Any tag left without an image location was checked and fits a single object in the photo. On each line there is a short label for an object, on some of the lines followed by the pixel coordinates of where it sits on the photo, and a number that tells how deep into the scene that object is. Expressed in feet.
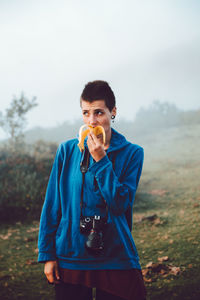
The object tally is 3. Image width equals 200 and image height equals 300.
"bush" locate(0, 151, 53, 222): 19.72
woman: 5.09
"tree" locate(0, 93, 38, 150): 30.63
